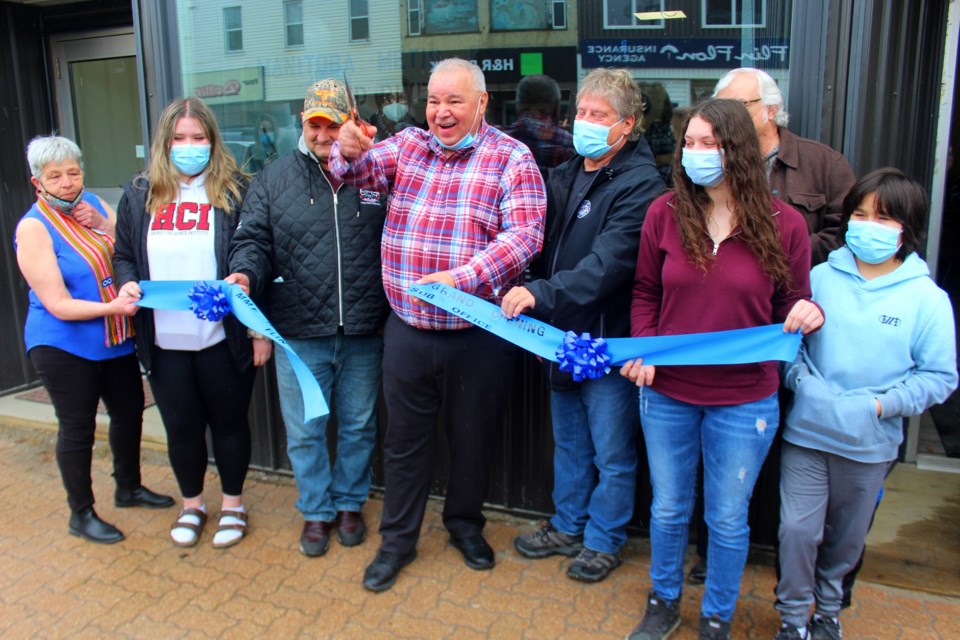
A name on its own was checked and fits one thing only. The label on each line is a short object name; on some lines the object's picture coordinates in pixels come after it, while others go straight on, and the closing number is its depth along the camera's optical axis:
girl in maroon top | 2.48
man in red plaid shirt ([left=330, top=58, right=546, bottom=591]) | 2.90
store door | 5.60
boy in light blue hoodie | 2.48
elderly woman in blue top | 3.38
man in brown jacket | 2.90
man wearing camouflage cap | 3.25
